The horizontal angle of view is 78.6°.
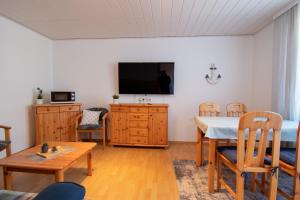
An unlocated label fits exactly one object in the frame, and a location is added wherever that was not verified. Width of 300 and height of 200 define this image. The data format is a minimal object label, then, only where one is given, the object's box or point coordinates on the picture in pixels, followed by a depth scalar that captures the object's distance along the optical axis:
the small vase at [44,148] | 2.20
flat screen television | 3.96
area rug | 2.07
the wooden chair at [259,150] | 1.60
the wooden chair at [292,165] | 1.65
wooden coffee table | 1.84
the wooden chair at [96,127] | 3.63
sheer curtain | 2.56
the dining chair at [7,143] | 2.41
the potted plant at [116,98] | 3.95
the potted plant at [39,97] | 3.74
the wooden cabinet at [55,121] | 3.59
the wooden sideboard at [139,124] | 3.69
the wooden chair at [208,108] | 3.14
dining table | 1.92
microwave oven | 3.89
